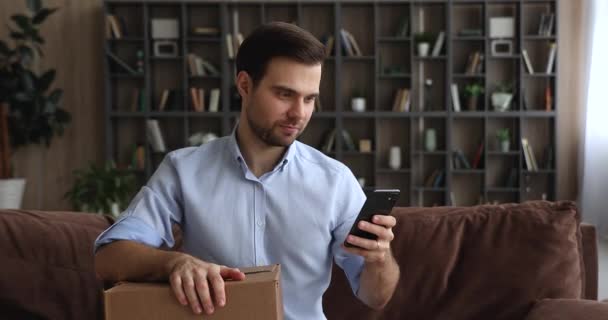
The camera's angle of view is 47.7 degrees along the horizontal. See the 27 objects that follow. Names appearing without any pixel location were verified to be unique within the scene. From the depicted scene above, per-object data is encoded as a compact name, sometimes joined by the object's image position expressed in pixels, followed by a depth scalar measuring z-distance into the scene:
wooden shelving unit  5.80
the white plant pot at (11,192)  5.44
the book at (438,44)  5.77
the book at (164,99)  5.90
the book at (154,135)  5.91
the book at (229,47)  5.84
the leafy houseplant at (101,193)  5.11
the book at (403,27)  5.82
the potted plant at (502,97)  5.74
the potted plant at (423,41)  5.77
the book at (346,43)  5.84
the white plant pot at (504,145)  5.82
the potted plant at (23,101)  5.55
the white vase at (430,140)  5.87
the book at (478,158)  5.86
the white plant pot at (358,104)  5.88
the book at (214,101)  5.88
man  1.50
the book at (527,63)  5.77
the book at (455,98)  5.84
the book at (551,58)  5.70
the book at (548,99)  5.74
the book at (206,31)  5.84
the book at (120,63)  5.80
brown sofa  1.76
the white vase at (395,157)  5.93
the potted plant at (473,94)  5.77
